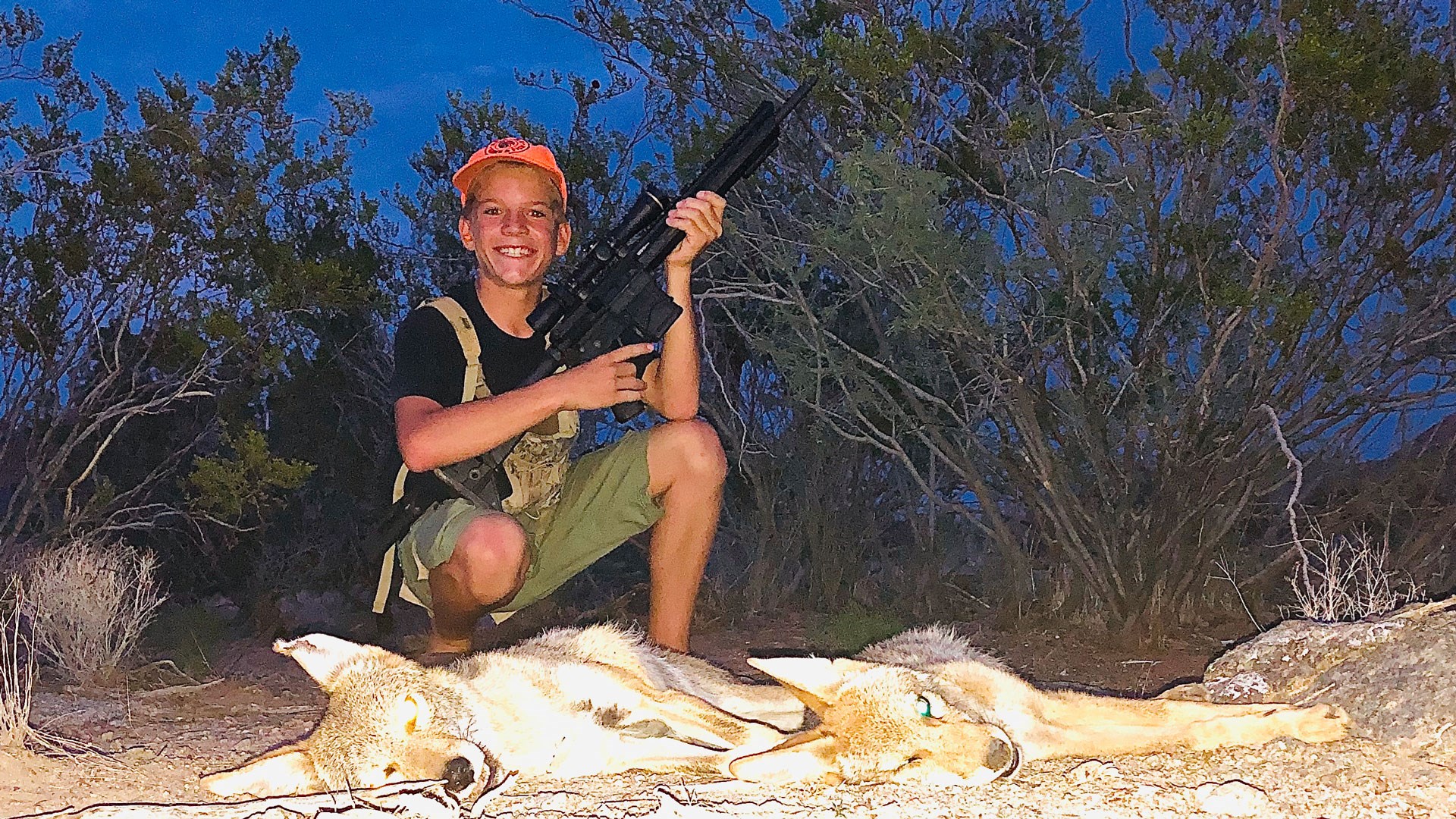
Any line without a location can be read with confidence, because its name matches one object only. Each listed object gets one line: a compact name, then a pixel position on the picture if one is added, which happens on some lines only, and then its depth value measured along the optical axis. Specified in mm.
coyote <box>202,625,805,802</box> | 1948
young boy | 3205
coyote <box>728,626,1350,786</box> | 1979
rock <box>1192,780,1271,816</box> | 1836
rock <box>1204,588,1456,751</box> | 2170
